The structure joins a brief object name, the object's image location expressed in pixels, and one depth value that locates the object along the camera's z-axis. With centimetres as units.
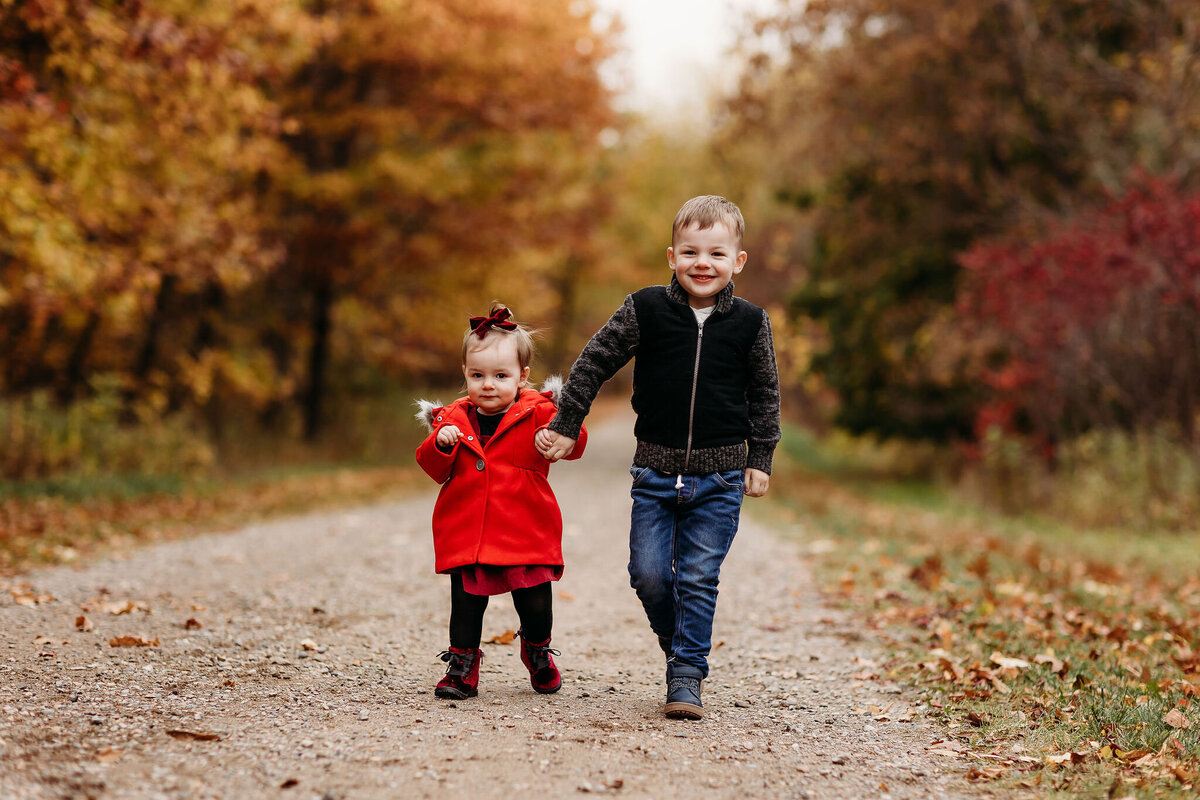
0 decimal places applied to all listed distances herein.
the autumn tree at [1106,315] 1062
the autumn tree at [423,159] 1527
